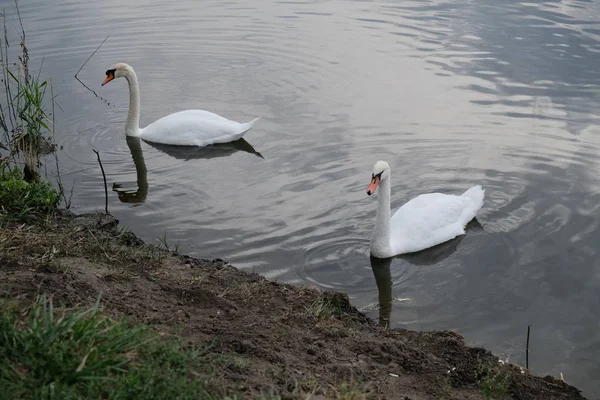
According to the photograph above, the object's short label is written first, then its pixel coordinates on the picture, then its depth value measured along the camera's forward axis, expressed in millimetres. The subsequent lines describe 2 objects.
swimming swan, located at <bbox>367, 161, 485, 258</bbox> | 7895
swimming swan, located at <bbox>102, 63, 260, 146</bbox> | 10727
